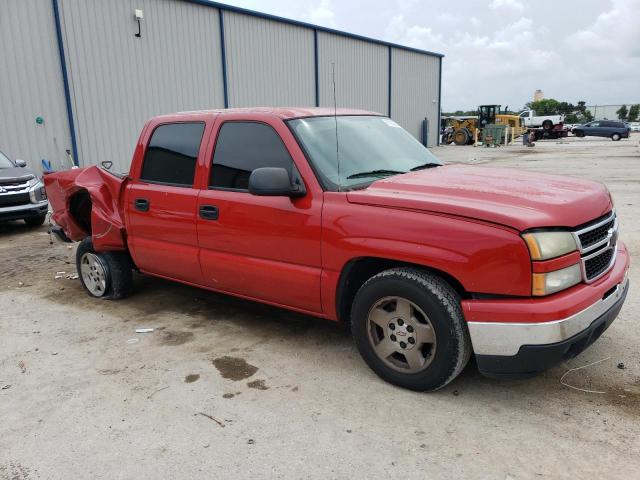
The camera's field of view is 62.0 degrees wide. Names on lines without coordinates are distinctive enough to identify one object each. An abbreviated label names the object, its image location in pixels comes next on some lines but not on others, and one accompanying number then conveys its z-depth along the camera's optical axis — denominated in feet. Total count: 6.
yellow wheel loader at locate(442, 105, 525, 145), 124.57
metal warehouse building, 43.88
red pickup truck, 9.57
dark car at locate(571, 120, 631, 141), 133.08
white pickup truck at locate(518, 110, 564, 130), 149.92
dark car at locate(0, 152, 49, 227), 30.86
